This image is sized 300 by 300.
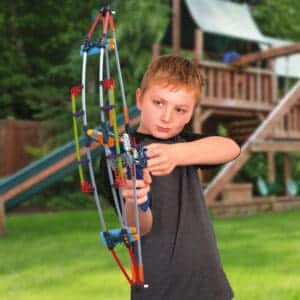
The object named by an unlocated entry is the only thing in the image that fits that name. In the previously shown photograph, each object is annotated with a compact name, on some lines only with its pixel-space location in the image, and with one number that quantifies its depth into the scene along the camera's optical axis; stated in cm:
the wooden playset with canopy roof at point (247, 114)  1259
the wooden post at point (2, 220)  962
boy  199
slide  981
